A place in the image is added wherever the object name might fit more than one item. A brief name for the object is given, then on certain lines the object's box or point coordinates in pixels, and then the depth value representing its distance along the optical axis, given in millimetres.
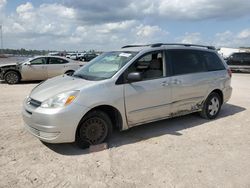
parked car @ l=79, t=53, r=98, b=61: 28347
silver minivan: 3046
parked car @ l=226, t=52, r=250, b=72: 16920
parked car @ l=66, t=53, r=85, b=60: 29893
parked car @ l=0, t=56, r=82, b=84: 9498
